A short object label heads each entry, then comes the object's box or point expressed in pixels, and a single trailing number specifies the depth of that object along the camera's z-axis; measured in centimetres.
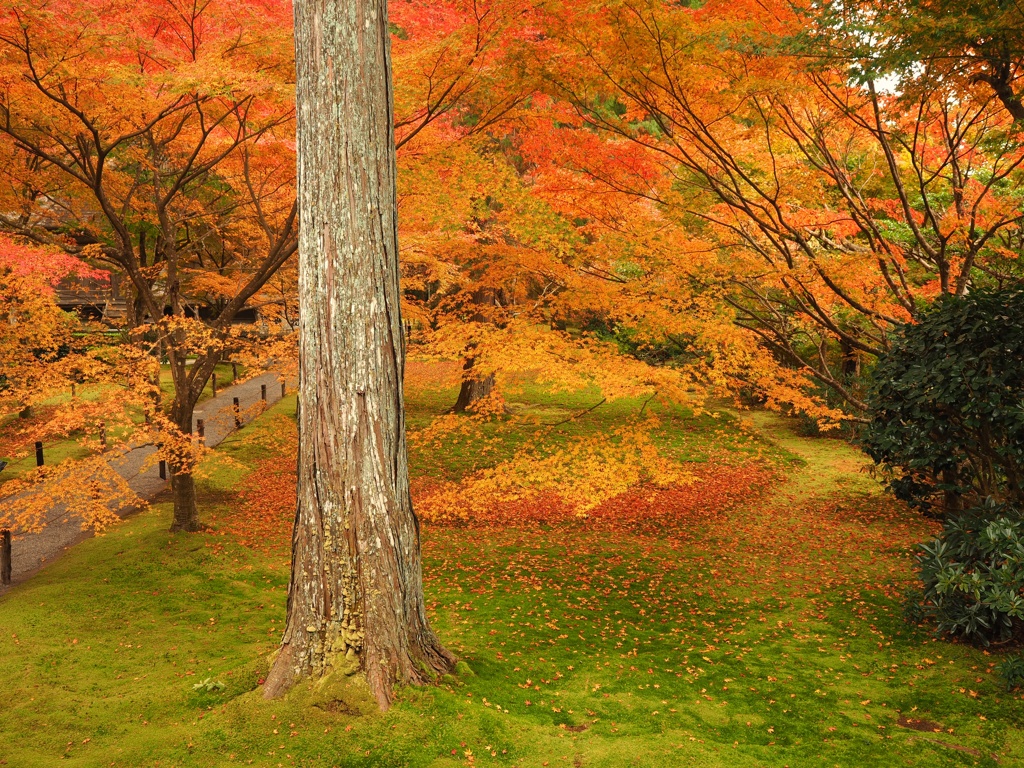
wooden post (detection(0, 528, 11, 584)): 854
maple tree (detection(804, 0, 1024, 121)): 553
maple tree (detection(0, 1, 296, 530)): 731
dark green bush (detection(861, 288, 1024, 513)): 557
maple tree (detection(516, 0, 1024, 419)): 714
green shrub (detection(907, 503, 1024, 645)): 512
